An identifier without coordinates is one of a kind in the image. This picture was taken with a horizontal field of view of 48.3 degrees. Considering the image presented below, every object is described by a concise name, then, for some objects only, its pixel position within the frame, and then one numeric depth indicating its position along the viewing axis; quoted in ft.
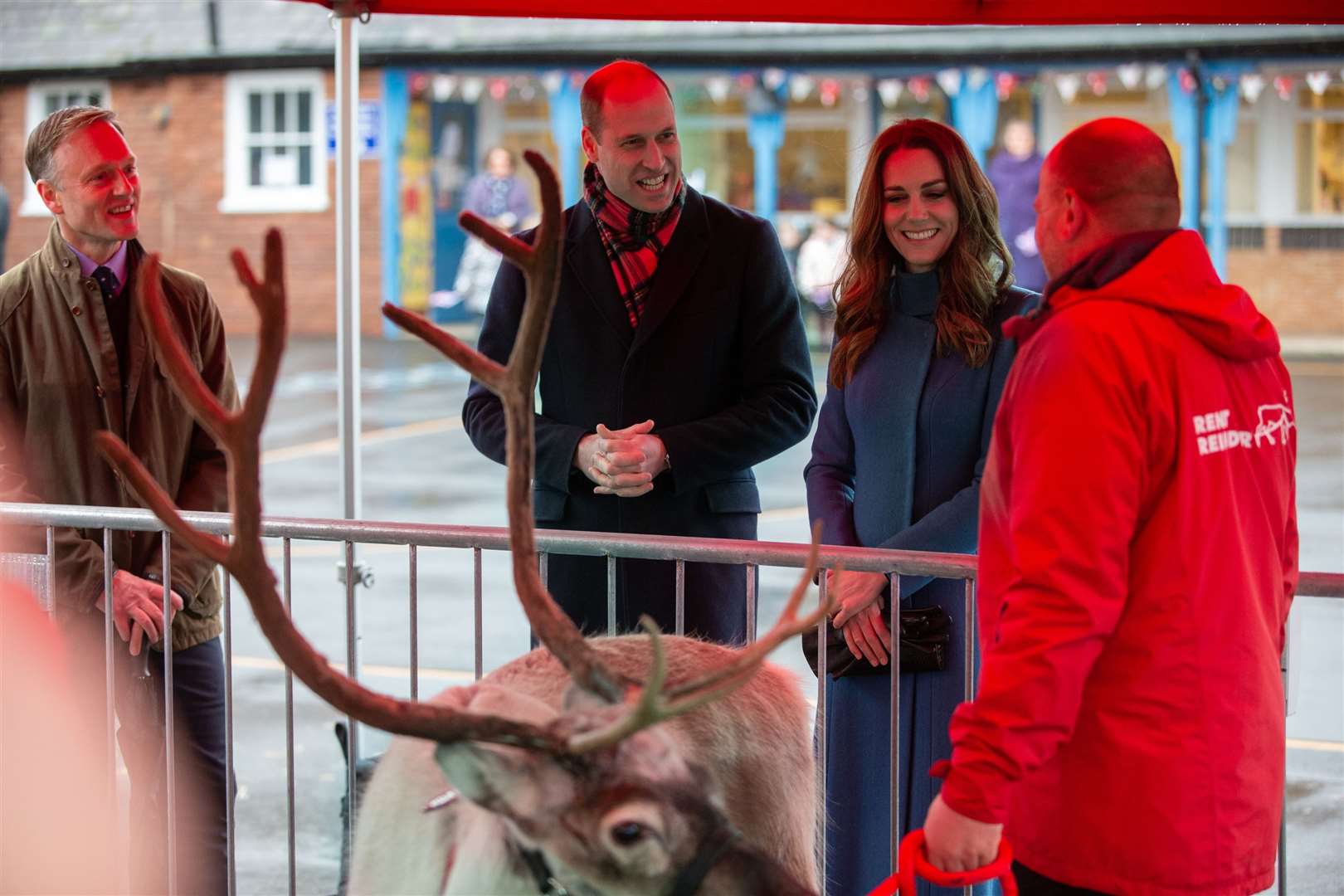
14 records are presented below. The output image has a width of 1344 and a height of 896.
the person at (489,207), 72.18
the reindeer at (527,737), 6.59
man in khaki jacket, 11.92
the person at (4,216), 64.80
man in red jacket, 6.71
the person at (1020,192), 55.62
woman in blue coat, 10.37
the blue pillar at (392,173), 72.43
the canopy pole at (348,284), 14.61
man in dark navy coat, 11.12
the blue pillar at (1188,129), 65.51
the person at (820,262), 66.59
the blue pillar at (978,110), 67.15
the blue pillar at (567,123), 70.90
